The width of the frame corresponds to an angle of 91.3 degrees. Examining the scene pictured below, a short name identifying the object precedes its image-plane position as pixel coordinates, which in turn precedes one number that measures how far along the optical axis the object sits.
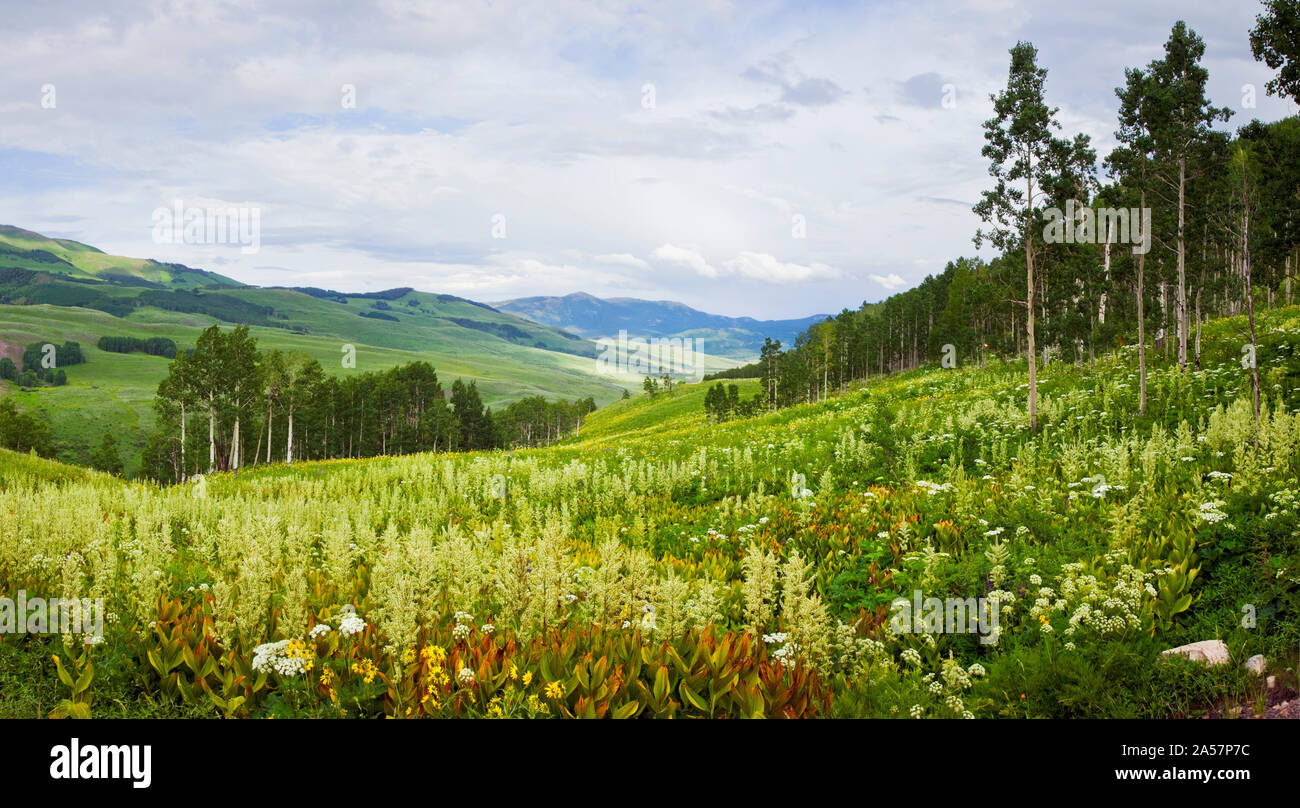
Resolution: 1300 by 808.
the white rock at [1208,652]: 5.48
